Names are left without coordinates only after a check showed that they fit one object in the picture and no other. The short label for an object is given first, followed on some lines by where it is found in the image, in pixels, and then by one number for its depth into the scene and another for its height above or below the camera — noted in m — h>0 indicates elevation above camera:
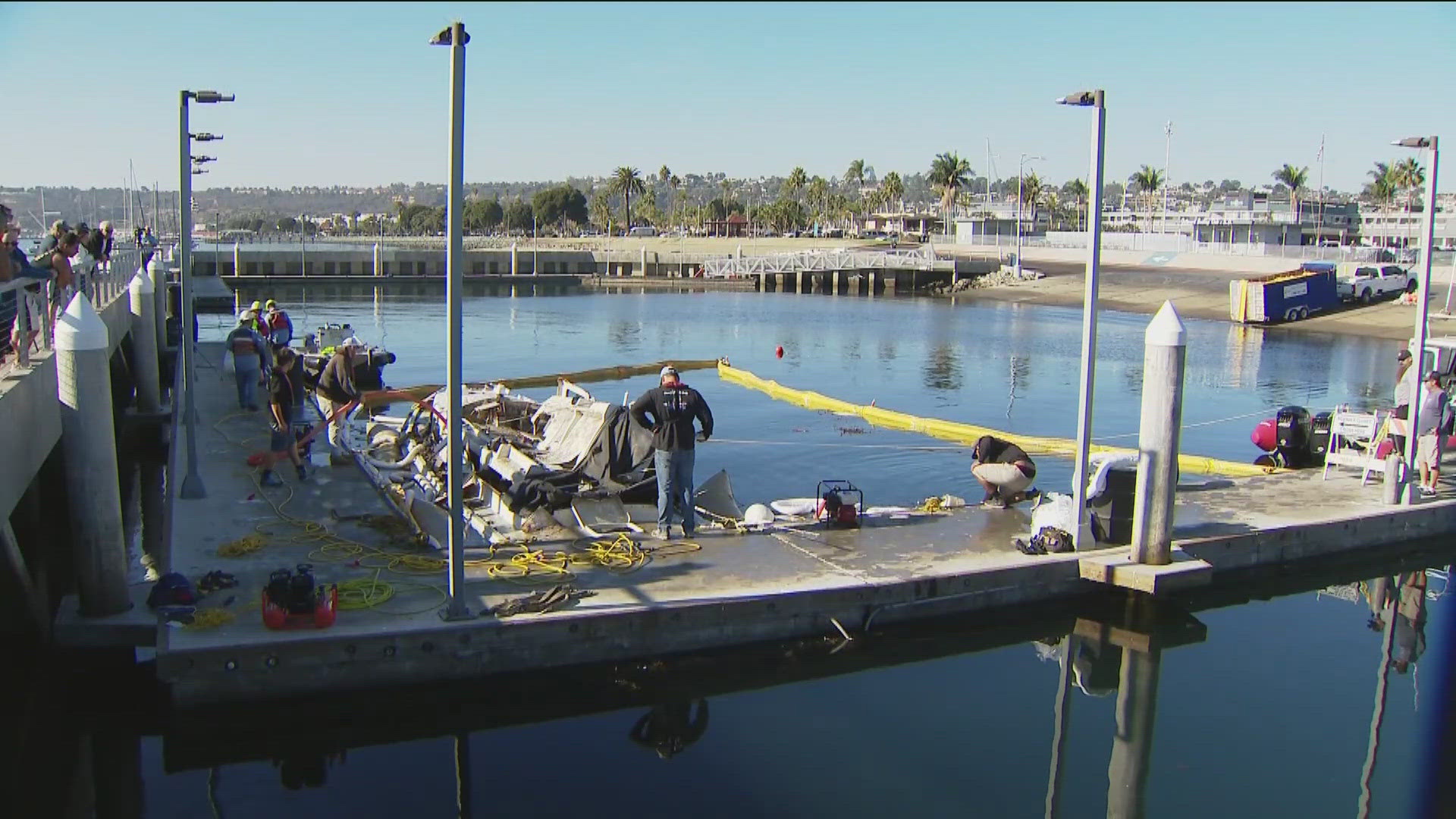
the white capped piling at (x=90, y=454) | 9.98 -1.78
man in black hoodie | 12.55 -1.76
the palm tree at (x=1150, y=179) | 153.25 +12.91
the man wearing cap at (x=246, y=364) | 20.75 -1.99
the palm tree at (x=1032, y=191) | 127.18 +11.03
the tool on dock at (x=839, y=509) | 14.00 -2.94
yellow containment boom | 20.14 -3.37
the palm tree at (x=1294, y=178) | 132.25 +11.78
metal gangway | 91.69 +0.54
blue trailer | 58.44 -0.94
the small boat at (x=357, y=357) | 30.19 -2.73
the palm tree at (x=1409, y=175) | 120.12 +11.40
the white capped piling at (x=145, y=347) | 23.61 -1.99
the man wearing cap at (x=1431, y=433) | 16.09 -2.18
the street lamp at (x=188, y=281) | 14.37 -0.37
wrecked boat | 13.72 -2.94
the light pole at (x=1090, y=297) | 12.43 -0.26
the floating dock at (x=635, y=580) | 9.96 -3.25
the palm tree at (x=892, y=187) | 177.25 +12.73
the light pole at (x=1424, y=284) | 14.88 -0.03
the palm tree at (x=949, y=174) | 147.41 +12.53
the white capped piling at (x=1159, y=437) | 12.50 -1.76
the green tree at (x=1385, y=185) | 125.44 +10.78
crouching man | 15.16 -2.62
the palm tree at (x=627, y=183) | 167.88 +11.95
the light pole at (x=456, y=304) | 9.48 -0.38
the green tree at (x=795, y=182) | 176.82 +13.17
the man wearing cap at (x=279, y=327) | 24.14 -1.53
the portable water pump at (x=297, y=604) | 10.05 -3.05
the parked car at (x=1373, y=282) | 60.94 -0.09
